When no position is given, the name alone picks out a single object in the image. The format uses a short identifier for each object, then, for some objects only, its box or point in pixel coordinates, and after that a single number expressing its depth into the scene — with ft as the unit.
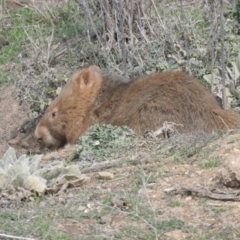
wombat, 56.29
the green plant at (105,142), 50.26
